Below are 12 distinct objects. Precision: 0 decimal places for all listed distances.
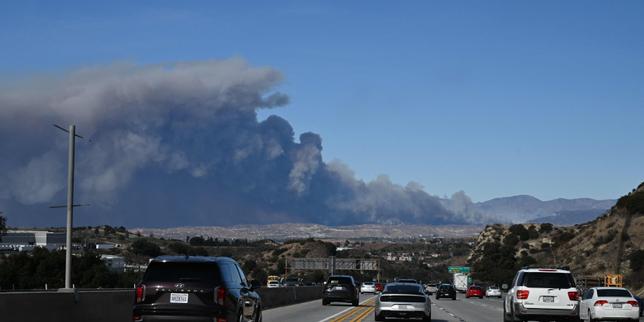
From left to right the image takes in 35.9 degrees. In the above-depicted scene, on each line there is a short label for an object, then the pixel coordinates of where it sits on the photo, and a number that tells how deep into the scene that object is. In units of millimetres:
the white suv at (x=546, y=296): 29078
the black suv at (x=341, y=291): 53859
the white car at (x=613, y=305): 36438
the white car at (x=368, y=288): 94625
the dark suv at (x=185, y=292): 19328
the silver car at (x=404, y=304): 33094
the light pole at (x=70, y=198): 35188
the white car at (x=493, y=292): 91812
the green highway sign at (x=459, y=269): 167750
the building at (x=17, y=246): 174850
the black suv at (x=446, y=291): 75375
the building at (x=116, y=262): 141125
